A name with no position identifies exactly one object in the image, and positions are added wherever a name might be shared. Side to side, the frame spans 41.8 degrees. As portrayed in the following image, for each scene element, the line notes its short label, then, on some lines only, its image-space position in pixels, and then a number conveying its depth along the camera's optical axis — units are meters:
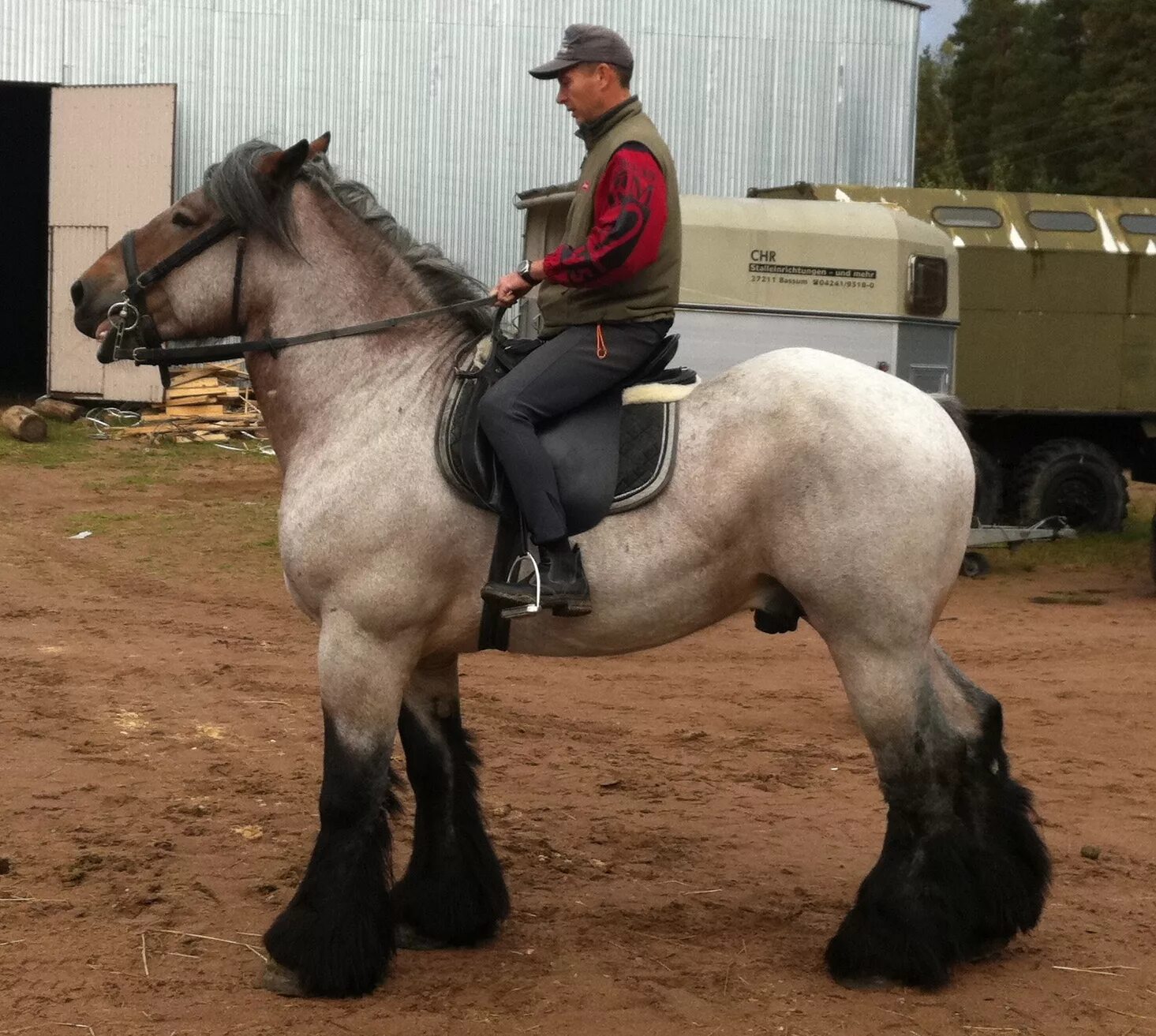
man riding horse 4.70
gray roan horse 4.81
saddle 4.82
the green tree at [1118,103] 42.09
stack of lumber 19.25
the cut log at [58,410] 19.86
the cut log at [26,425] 18.09
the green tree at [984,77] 54.50
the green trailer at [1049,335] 14.66
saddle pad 4.83
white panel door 20.11
